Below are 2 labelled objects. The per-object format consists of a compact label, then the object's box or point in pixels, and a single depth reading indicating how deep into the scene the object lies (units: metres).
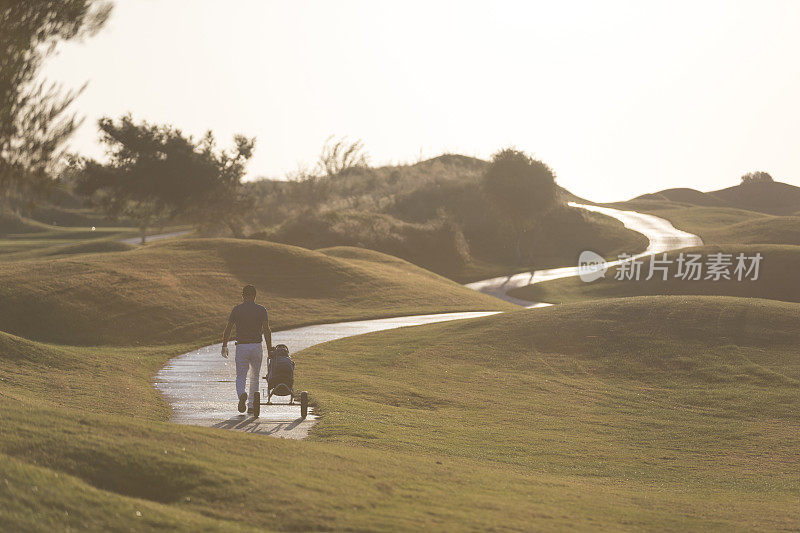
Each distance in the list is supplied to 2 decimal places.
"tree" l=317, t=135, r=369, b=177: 153.25
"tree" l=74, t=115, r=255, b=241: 78.88
